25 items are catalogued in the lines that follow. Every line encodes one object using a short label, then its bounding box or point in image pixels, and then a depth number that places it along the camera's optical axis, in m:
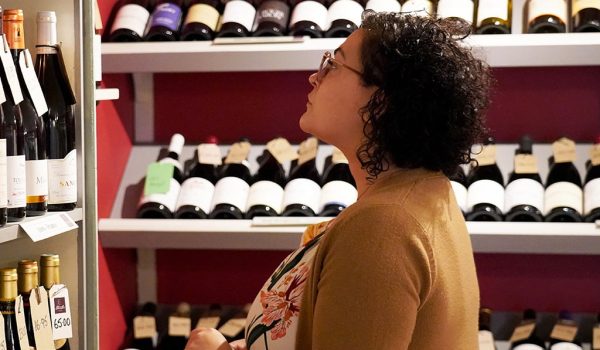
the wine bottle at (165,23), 2.55
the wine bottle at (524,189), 2.43
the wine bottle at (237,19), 2.50
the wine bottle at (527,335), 2.56
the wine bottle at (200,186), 2.51
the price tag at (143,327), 2.69
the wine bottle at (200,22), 2.54
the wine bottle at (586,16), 2.40
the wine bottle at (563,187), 2.41
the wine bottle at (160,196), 2.53
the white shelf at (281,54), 2.33
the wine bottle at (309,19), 2.48
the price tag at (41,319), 1.68
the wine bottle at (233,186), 2.49
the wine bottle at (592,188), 2.39
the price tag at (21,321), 1.65
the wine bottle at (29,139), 1.64
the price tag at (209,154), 2.65
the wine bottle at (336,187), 2.46
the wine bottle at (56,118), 1.74
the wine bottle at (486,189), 2.44
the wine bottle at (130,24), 2.56
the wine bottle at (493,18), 2.44
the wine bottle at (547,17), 2.44
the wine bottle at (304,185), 2.47
